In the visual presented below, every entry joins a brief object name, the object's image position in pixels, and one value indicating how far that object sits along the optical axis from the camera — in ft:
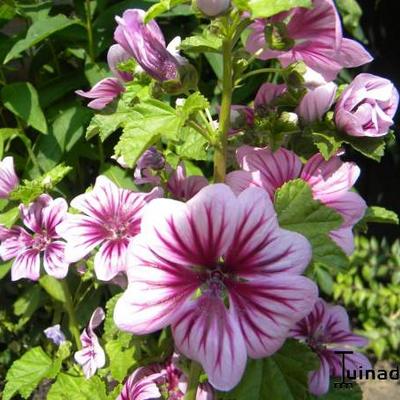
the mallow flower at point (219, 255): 0.44
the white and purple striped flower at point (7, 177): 0.81
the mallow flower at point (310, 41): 0.51
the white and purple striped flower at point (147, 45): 0.51
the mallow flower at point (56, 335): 0.95
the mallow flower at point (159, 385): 0.68
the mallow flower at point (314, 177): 0.57
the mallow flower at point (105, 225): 0.61
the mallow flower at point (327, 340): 0.65
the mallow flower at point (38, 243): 0.75
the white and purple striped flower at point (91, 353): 0.82
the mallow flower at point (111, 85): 0.64
